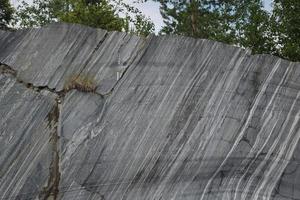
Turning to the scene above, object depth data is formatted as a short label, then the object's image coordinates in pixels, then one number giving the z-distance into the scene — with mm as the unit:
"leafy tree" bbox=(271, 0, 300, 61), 14633
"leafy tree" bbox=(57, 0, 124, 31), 16859
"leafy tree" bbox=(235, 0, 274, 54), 15781
